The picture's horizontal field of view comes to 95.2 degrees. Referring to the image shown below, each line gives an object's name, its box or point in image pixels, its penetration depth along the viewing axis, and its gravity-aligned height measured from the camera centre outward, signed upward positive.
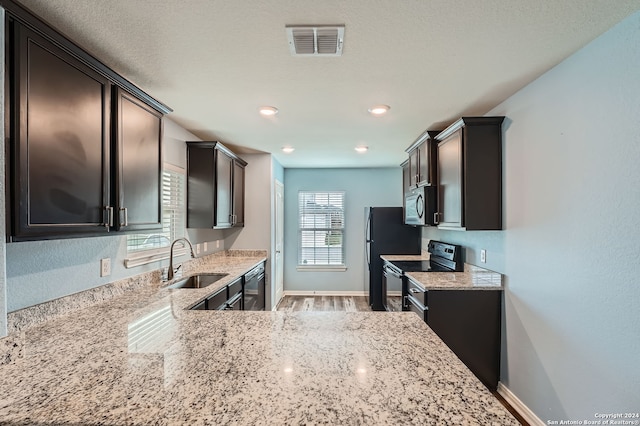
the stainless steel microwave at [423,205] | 3.04 +0.07
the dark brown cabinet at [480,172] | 2.36 +0.32
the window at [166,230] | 2.27 -0.18
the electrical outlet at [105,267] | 1.91 -0.37
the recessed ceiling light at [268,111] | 2.44 +0.86
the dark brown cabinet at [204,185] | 3.11 +0.29
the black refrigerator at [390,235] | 4.30 -0.35
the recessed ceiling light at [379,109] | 2.39 +0.85
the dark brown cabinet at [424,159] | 2.98 +0.57
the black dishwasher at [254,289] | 3.10 -0.91
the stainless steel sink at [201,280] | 2.82 -0.66
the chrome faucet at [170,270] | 2.53 -0.51
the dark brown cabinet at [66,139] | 1.10 +0.33
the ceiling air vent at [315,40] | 1.42 +0.88
